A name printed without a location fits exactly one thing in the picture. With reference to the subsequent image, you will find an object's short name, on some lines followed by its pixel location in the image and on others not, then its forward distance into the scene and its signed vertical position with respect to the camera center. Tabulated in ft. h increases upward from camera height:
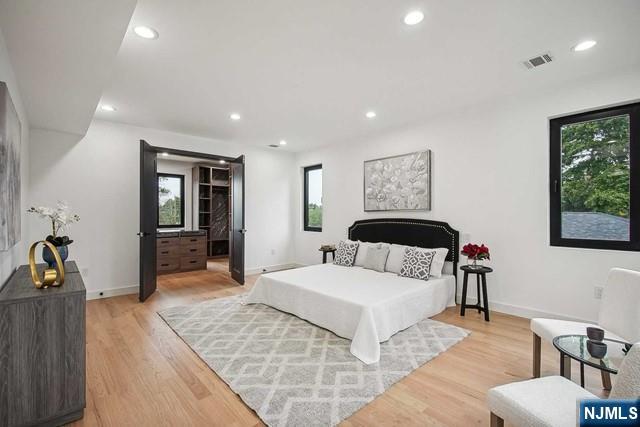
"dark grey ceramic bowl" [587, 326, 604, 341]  5.60 -2.29
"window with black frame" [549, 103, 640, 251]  9.36 +1.20
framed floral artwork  14.14 +1.60
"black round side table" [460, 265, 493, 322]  11.10 -2.82
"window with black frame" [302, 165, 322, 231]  20.66 +1.09
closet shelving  24.32 +0.59
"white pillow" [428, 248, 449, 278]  12.28 -2.07
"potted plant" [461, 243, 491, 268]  11.25 -1.47
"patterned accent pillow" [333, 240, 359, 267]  14.85 -2.07
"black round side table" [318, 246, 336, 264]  17.03 -2.15
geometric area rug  6.27 -4.05
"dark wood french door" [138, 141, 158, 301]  13.60 -0.31
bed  8.93 -2.87
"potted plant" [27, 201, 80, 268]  7.60 -0.72
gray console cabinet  5.34 -2.74
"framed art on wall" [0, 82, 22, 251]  5.70 +0.90
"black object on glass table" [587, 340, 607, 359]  5.23 -2.43
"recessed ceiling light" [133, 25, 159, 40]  7.12 +4.46
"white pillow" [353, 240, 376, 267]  14.78 -2.07
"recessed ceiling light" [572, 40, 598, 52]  7.89 +4.62
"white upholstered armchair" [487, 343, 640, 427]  3.43 -2.63
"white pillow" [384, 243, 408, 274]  13.37 -2.09
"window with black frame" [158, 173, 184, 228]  22.33 +0.94
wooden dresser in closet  19.88 -2.70
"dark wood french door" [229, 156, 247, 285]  17.06 -0.50
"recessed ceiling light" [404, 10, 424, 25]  6.64 +4.54
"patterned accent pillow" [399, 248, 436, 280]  12.16 -2.11
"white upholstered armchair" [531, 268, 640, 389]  6.31 -2.36
